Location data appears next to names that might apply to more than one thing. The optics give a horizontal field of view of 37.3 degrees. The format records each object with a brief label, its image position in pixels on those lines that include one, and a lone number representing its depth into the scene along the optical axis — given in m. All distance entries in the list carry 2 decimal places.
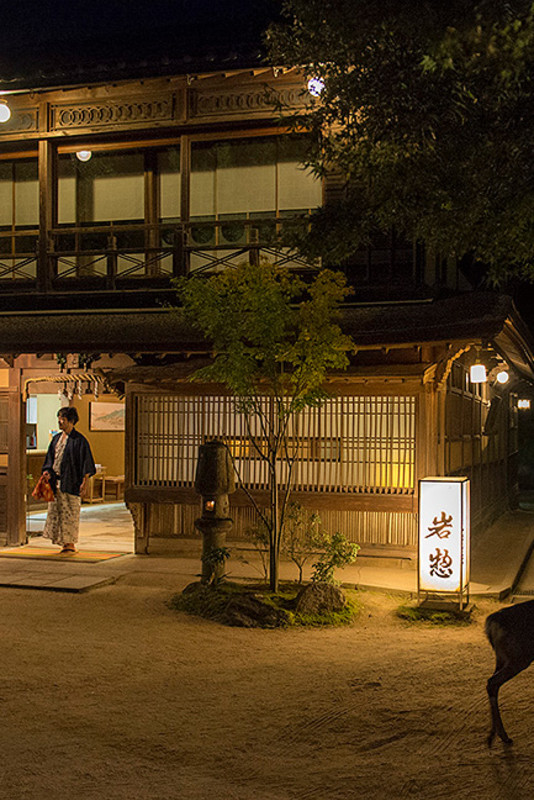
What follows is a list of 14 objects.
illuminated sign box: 9.44
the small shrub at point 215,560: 10.16
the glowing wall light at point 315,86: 10.68
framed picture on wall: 22.69
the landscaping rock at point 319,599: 9.34
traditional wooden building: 12.20
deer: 5.55
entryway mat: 13.12
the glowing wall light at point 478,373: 13.73
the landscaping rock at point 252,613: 9.05
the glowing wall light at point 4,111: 13.99
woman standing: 13.41
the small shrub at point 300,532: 10.10
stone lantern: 10.34
